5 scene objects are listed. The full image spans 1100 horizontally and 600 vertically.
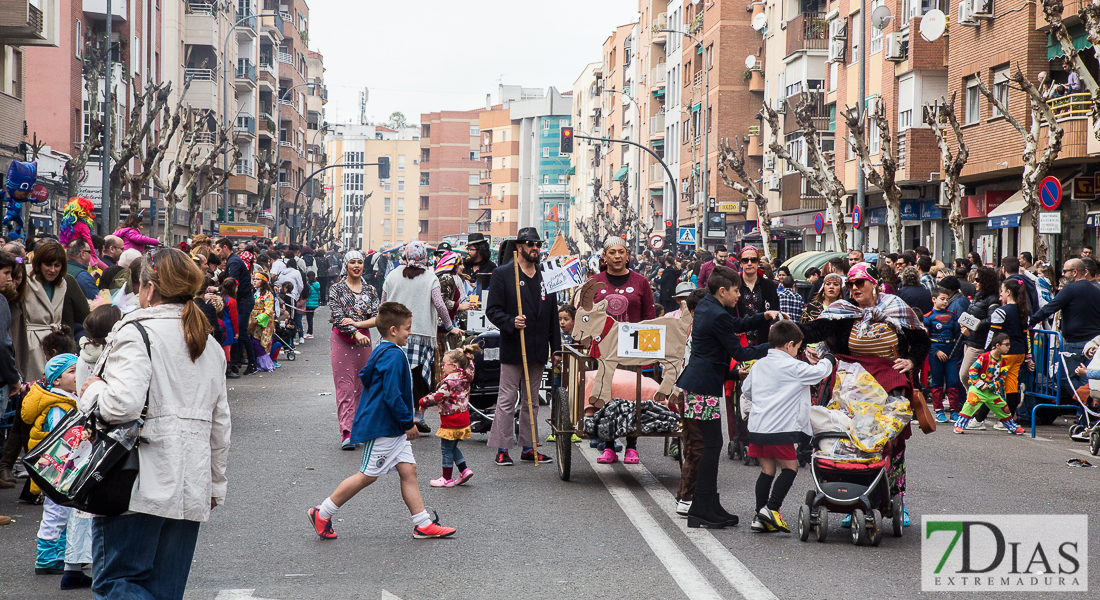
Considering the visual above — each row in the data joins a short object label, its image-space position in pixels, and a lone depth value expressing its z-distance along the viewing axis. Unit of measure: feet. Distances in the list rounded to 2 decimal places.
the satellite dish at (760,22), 175.63
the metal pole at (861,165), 108.86
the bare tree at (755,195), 137.69
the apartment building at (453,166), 548.31
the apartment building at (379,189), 567.59
